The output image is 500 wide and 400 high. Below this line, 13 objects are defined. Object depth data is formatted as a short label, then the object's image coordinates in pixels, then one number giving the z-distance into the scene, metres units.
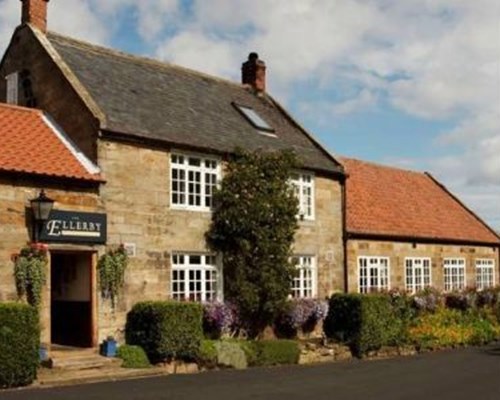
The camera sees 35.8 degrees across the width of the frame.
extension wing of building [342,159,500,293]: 26.73
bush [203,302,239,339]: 20.05
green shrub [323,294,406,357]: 22.19
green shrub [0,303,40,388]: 14.52
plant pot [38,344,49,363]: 15.94
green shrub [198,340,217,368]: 18.31
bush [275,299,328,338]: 22.52
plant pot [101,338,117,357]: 17.38
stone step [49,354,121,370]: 16.02
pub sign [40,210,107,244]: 17.08
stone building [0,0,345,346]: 18.55
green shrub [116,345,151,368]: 17.20
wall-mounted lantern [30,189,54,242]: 16.58
